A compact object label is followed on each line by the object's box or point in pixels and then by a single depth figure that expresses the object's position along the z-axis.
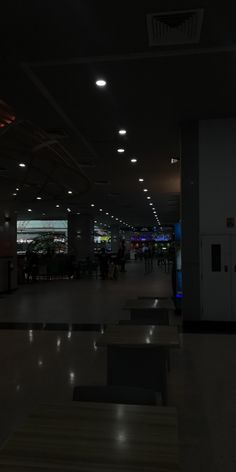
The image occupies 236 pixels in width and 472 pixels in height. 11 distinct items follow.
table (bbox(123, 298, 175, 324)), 5.34
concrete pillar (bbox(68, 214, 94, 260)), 27.03
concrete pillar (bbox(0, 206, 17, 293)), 14.14
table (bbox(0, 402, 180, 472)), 1.48
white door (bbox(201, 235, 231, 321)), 7.91
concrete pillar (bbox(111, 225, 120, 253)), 44.81
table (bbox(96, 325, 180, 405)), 3.84
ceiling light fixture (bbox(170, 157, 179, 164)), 11.40
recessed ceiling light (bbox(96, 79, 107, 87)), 6.15
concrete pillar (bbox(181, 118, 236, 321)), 7.93
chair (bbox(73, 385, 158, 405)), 2.17
